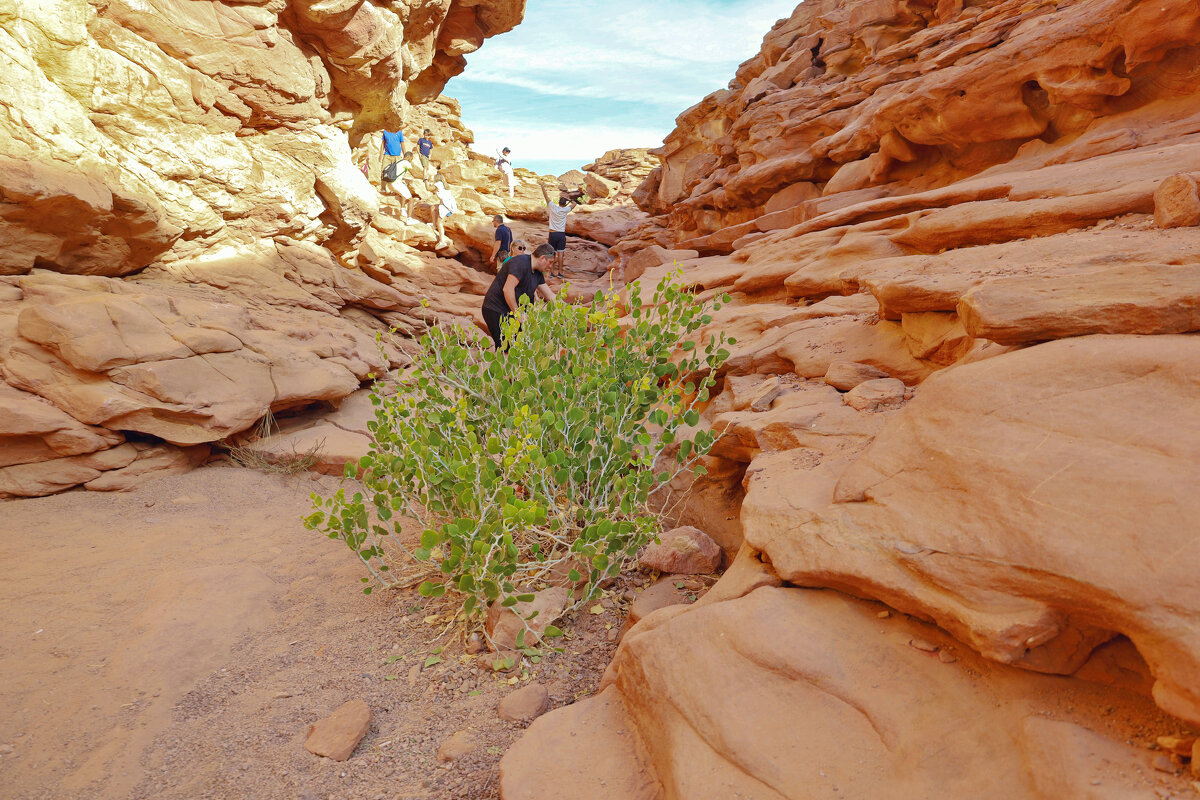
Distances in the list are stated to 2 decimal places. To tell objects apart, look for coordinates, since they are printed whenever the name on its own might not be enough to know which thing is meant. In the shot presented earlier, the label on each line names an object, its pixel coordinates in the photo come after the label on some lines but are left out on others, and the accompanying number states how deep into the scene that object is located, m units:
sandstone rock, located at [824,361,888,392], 3.34
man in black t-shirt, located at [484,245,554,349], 6.57
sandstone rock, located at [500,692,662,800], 1.77
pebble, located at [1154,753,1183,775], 1.24
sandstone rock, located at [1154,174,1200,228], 2.83
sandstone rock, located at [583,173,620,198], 27.94
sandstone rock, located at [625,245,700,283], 10.87
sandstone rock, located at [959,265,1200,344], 1.93
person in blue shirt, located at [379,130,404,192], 15.31
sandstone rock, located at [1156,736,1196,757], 1.25
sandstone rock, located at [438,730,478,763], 2.12
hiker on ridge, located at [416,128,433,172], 19.42
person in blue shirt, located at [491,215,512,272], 11.67
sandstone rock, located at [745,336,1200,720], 1.36
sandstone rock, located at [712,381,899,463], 2.76
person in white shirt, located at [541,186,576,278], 15.86
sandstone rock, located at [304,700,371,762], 2.14
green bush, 2.60
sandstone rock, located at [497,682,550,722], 2.30
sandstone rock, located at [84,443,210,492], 4.54
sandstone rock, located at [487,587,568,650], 2.66
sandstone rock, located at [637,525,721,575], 3.02
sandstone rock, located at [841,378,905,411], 2.98
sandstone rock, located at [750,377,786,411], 3.53
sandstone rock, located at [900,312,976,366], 2.88
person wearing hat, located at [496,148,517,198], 21.47
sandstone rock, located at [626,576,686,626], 2.73
